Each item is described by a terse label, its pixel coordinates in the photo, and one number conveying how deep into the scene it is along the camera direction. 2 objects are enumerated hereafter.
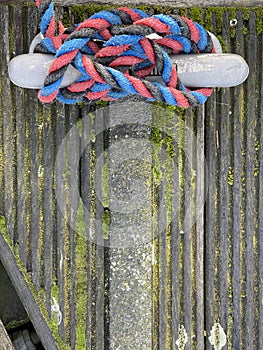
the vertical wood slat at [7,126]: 1.37
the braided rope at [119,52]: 1.12
